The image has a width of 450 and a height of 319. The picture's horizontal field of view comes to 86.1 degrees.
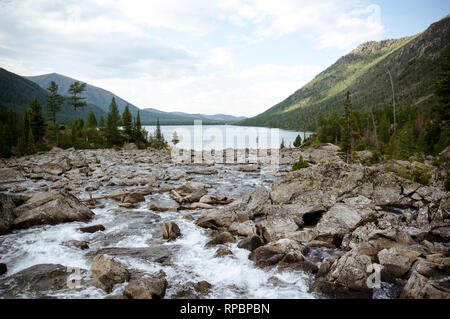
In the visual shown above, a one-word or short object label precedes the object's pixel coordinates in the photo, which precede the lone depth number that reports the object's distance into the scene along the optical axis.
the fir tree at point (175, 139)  106.43
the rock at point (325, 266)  9.50
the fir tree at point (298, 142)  99.73
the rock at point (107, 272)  8.53
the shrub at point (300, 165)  31.63
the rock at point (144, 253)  11.09
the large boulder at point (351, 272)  8.52
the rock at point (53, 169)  31.80
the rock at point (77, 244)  11.94
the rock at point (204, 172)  36.77
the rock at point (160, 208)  18.66
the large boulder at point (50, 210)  14.34
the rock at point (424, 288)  6.95
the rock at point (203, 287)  8.69
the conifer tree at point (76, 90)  78.01
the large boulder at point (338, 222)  12.72
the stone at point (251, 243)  11.97
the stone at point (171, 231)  13.50
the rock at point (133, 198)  20.48
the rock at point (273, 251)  10.50
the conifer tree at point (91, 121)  85.04
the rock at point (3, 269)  9.55
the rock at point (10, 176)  28.03
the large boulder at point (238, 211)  15.45
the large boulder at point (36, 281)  8.29
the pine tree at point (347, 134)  47.59
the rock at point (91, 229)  13.91
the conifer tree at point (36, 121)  61.88
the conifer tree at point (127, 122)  79.94
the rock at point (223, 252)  11.32
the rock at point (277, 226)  13.23
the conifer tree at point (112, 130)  75.32
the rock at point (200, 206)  19.45
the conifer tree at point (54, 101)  79.19
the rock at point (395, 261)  8.97
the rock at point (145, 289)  7.85
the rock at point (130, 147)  75.88
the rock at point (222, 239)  12.79
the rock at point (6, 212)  13.30
